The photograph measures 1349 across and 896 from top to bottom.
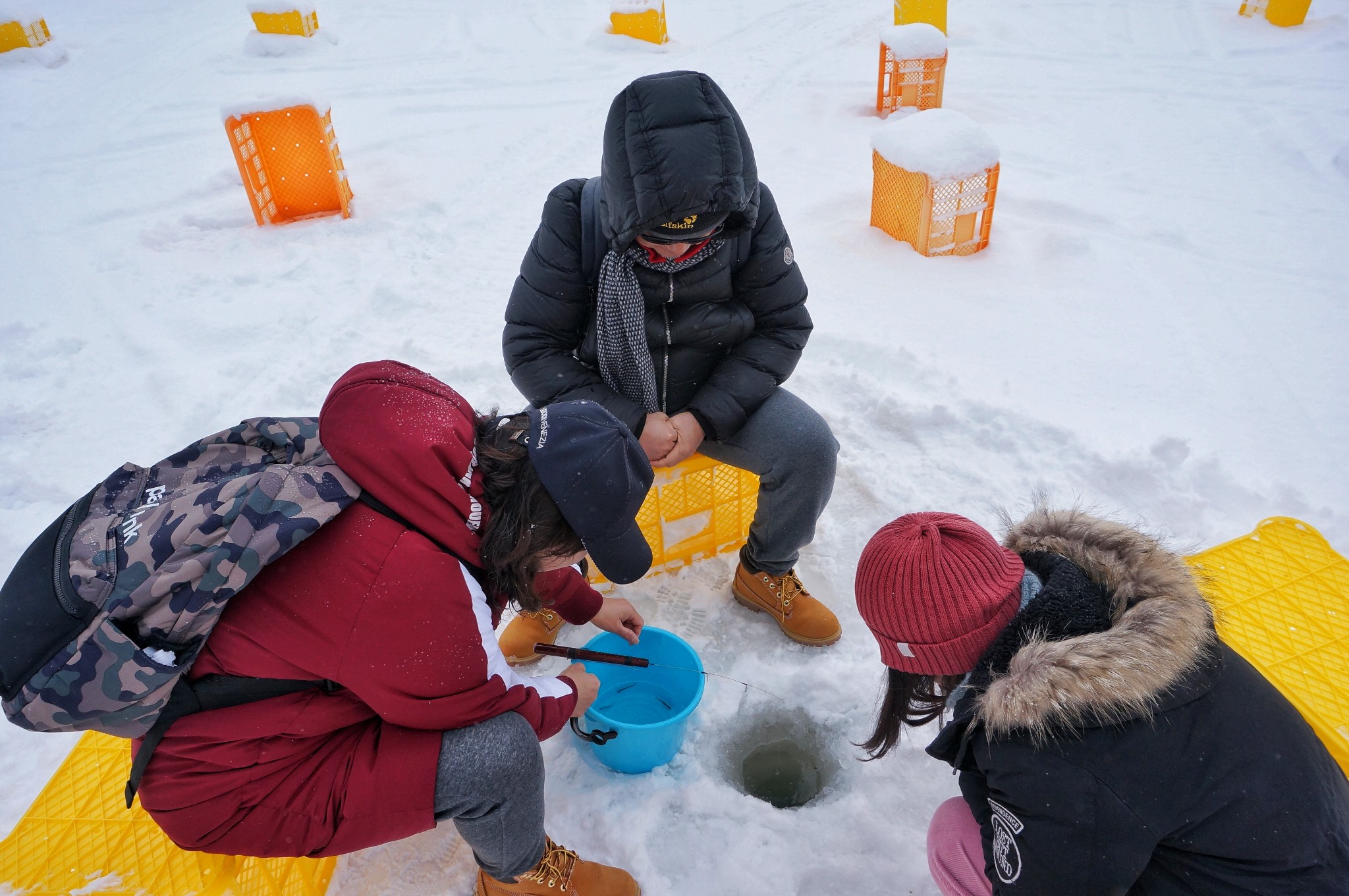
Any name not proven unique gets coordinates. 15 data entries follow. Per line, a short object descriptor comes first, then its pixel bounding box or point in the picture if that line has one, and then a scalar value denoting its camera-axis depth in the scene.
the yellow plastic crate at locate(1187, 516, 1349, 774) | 1.79
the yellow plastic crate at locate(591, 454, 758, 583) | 2.49
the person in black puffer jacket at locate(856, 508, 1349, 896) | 1.18
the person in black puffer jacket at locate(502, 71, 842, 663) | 2.18
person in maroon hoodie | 1.36
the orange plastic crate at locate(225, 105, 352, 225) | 4.66
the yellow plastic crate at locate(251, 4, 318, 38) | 8.30
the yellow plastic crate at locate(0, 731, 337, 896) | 1.62
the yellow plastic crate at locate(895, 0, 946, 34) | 7.64
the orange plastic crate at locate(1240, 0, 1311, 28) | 7.25
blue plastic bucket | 1.91
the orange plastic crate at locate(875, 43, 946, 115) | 6.27
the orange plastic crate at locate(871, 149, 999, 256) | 4.03
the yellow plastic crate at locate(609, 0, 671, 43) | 8.42
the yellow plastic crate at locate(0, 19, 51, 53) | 7.91
